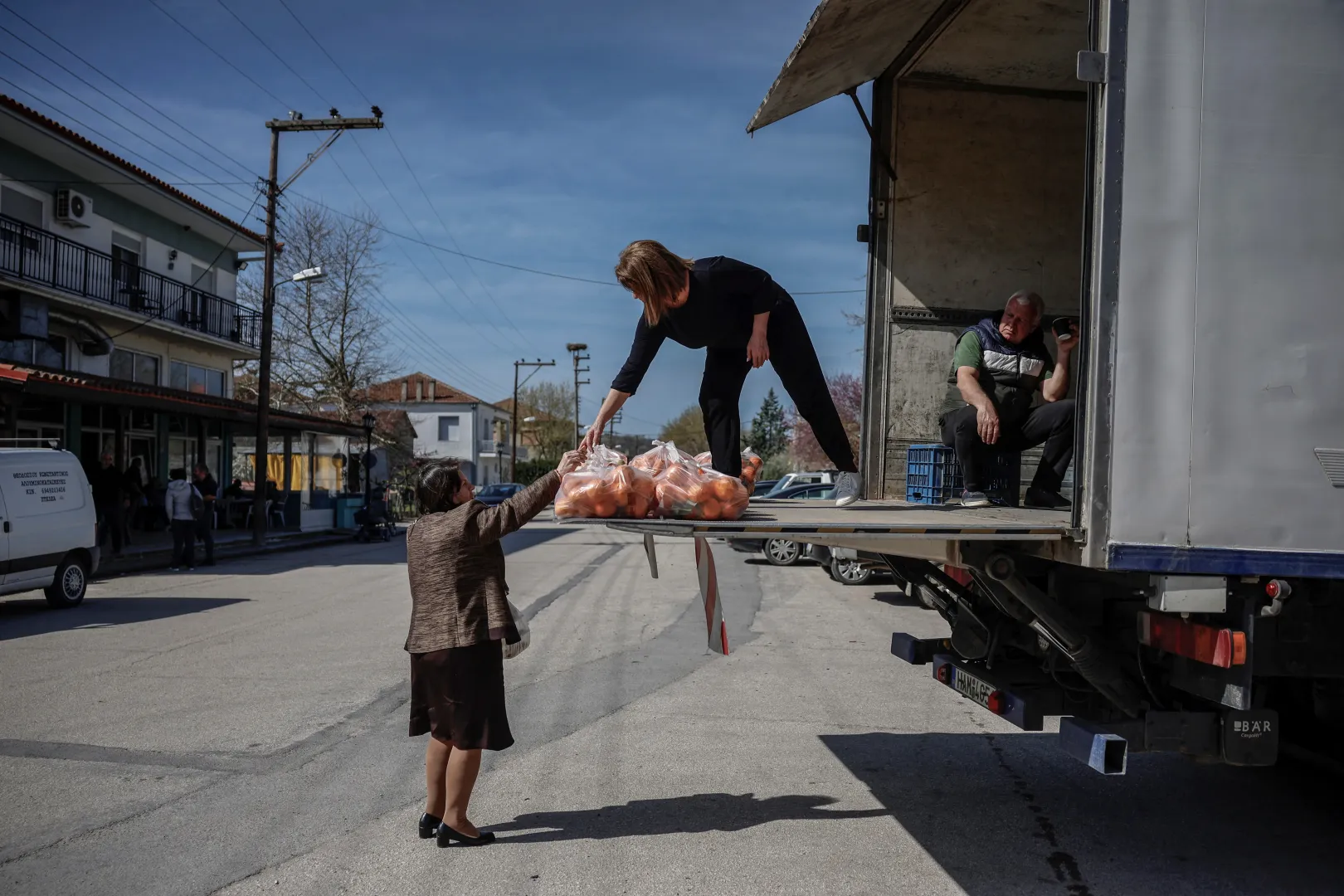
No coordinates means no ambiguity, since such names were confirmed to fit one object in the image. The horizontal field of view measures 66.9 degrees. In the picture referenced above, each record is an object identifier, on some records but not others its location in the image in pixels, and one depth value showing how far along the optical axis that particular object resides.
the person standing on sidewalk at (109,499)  18.27
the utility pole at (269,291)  22.91
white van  11.36
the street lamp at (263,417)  22.78
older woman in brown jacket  4.41
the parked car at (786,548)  17.28
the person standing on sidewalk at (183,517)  16.83
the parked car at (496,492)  36.69
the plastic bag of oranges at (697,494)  3.60
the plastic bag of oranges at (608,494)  3.49
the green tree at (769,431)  76.19
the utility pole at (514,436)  53.36
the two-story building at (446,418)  75.00
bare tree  38.91
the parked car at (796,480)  20.70
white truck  3.36
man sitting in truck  5.01
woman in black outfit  4.38
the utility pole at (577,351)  75.31
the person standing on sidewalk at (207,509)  18.23
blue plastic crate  5.54
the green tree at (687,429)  72.51
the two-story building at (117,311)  19.62
